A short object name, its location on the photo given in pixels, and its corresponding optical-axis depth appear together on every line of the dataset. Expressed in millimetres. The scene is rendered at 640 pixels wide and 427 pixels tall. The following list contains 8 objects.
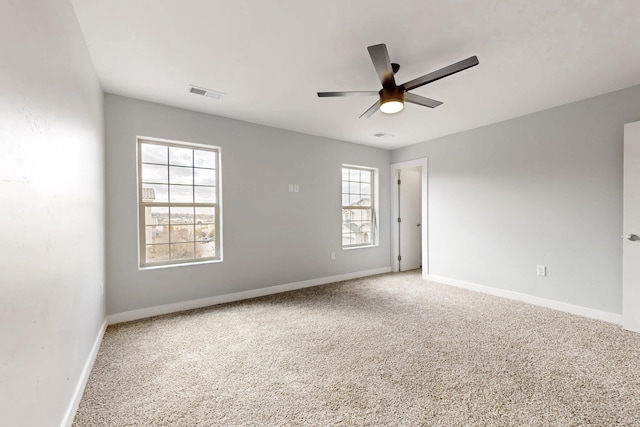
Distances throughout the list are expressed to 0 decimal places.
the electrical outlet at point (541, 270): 3607
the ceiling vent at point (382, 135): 4587
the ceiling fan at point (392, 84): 1917
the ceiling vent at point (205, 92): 2961
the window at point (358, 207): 5281
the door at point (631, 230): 2818
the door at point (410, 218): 5801
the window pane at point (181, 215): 3568
